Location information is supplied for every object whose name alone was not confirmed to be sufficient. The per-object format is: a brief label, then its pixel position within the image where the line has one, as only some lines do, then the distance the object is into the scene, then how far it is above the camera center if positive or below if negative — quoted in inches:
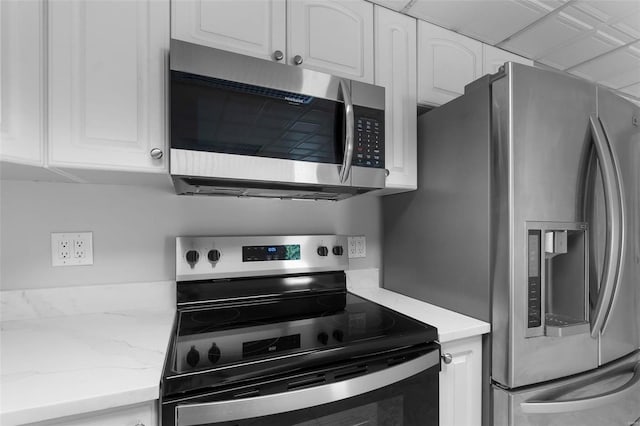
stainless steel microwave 38.8 +11.7
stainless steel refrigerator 41.3 -3.9
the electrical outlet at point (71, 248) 46.4 -5.2
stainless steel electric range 29.8 -15.5
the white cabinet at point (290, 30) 42.1 +26.6
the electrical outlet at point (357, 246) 65.8 -6.9
